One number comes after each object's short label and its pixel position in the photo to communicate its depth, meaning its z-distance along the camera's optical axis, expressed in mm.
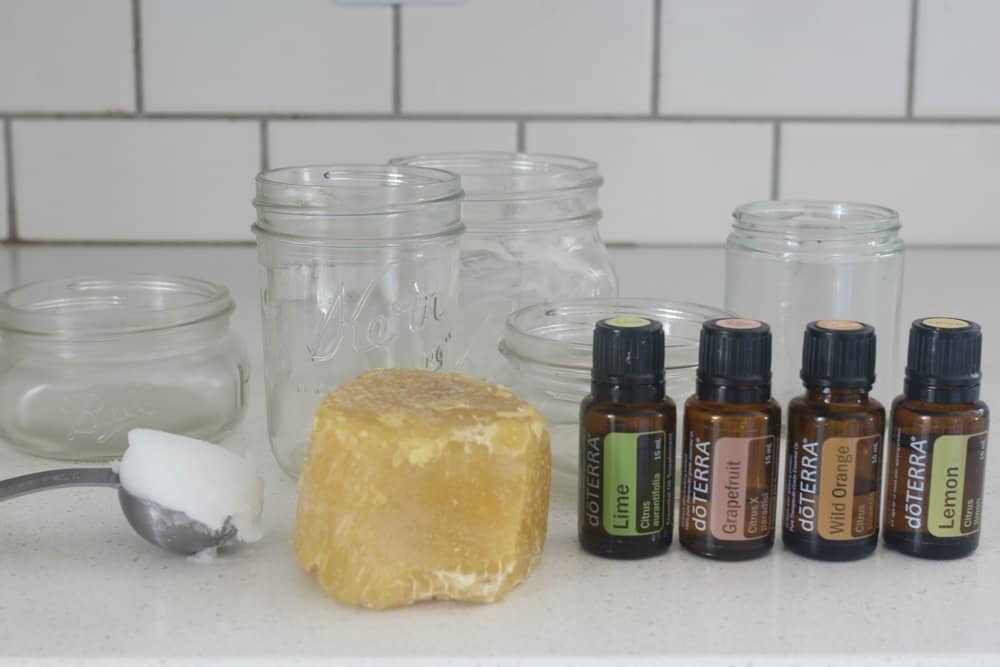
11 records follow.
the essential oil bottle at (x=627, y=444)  598
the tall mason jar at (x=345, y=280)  685
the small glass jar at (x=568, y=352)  676
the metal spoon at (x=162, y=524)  599
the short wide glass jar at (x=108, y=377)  752
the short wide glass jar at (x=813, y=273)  809
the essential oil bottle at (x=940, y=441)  592
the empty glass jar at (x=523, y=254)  812
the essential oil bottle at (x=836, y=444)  593
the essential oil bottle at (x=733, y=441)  594
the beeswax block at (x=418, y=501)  559
